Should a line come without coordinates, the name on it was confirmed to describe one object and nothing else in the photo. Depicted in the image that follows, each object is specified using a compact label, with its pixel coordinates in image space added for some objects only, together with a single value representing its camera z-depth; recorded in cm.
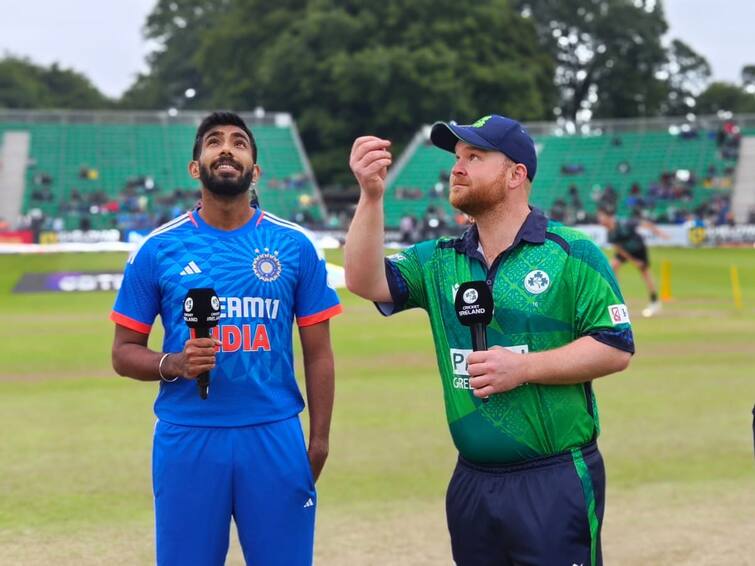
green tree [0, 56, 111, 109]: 9650
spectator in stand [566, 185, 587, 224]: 5618
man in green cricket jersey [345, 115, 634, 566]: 417
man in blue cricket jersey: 452
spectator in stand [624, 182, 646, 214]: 6034
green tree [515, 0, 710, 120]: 9469
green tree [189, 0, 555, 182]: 7431
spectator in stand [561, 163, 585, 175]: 6612
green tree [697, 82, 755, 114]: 9900
